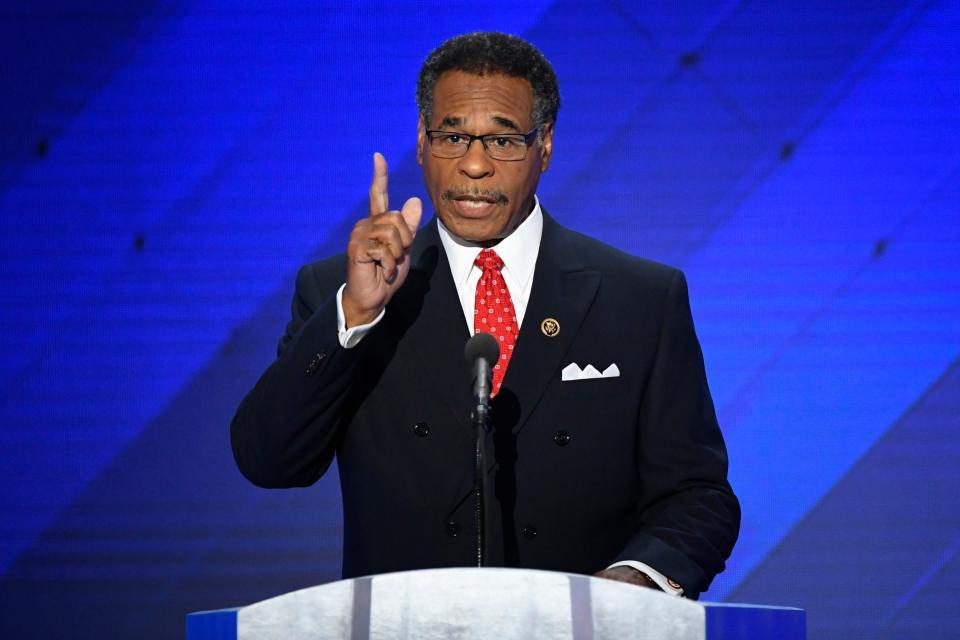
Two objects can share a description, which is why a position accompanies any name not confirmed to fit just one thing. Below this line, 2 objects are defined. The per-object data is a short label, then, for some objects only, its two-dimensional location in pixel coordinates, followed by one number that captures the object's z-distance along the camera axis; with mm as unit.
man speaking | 13495
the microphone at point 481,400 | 13174
